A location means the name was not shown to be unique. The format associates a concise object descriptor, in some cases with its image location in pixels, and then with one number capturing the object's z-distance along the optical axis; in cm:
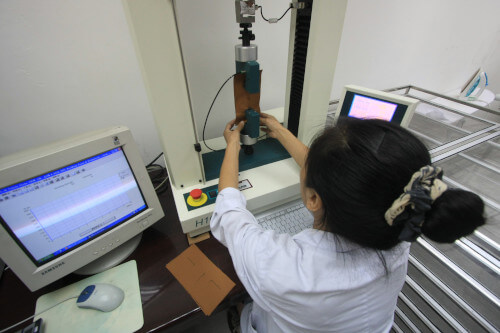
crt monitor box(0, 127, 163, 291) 49
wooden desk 59
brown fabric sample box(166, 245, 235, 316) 61
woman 37
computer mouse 58
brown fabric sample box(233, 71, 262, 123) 70
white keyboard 75
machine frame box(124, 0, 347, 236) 51
